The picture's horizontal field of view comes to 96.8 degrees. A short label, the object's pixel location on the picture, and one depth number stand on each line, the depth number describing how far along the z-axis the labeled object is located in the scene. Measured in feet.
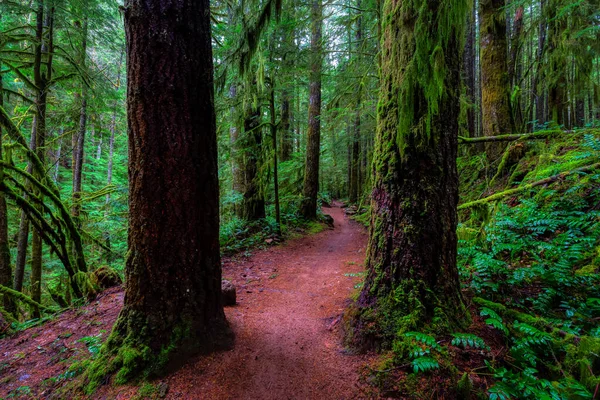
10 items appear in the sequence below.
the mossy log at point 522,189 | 12.91
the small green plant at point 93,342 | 9.82
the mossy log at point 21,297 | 16.82
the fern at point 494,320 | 7.47
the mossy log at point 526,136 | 16.51
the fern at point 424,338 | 7.16
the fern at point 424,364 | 6.57
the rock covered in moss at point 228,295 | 13.50
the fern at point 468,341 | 7.13
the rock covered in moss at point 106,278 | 18.28
